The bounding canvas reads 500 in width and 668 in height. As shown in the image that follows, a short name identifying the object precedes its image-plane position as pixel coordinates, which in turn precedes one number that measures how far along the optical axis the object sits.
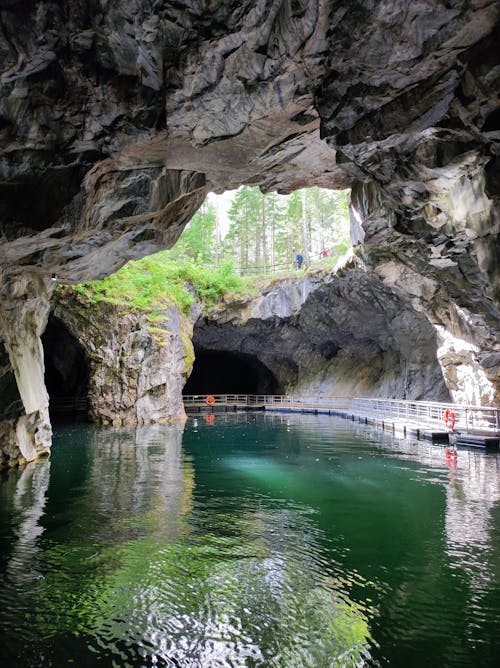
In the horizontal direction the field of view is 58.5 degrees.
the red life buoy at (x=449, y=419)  18.57
